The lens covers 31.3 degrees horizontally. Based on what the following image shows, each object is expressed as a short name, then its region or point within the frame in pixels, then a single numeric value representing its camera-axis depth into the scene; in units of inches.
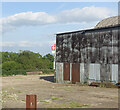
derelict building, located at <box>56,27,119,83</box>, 847.7
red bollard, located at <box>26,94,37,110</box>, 251.3
